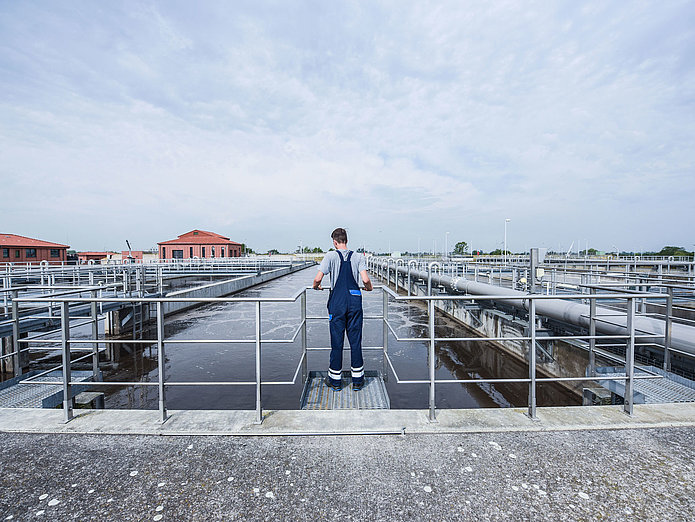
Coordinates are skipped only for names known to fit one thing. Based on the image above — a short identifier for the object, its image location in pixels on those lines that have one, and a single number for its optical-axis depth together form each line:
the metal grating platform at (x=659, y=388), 3.54
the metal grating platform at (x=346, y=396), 3.44
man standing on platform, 3.56
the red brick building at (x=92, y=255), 61.47
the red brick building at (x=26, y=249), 36.09
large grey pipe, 4.87
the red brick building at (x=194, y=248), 55.53
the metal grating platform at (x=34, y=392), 3.52
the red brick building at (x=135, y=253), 56.33
